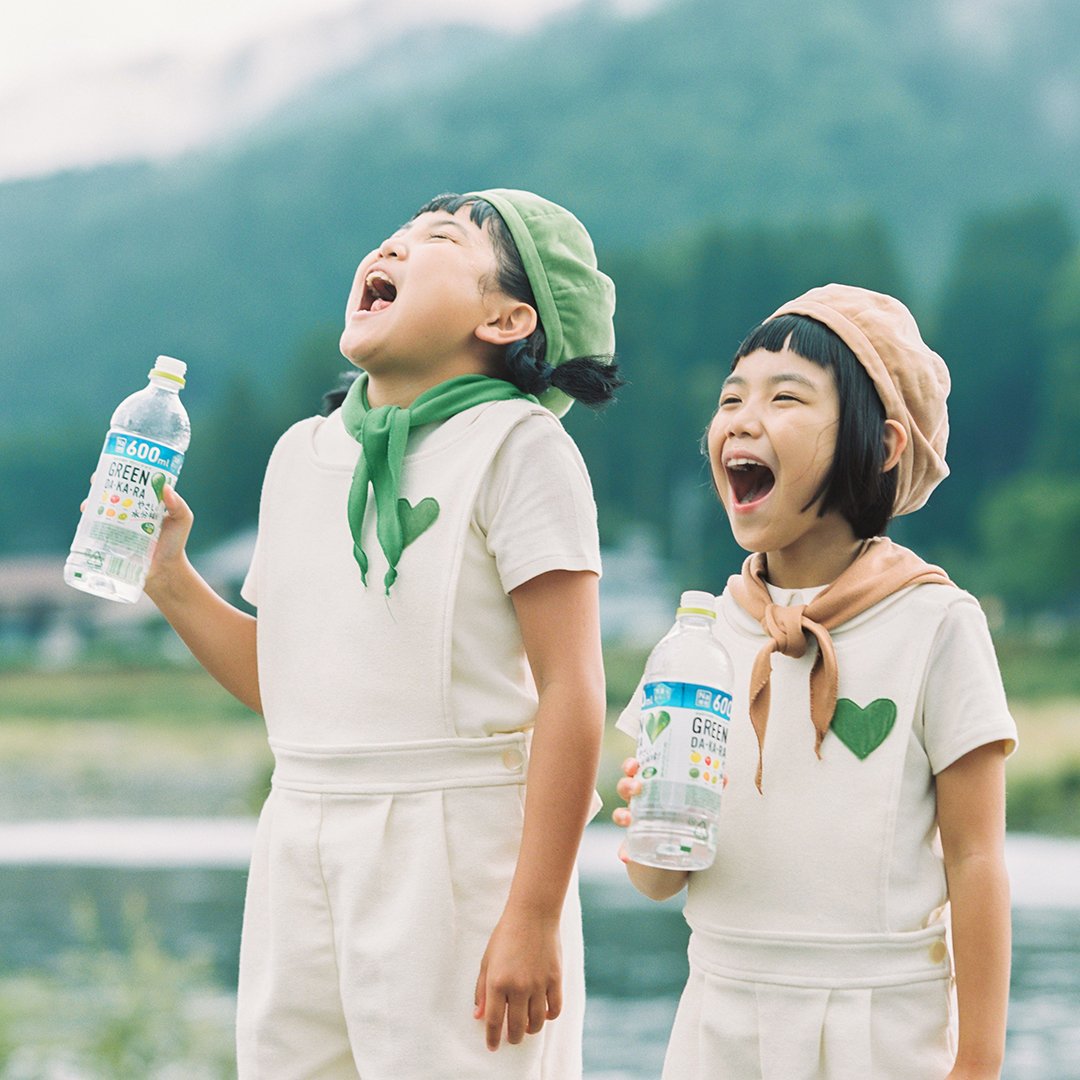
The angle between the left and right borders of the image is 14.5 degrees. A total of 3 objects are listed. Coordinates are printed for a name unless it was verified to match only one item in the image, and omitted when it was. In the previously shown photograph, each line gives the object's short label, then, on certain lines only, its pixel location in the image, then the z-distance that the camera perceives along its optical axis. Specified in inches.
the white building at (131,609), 1438.3
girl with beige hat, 123.9
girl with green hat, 125.8
